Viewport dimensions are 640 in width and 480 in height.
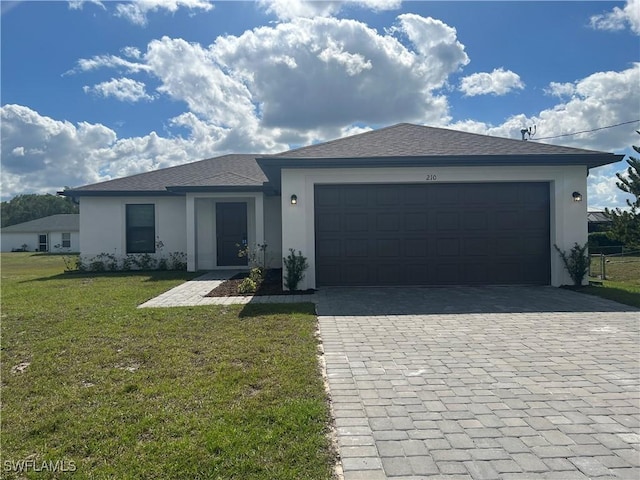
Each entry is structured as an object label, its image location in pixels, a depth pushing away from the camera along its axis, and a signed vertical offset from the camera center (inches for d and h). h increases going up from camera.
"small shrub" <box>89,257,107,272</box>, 575.5 -40.9
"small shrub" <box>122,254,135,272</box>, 580.1 -37.2
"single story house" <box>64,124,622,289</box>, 361.1 +25.3
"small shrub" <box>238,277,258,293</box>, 359.0 -47.7
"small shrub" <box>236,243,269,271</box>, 519.5 -25.8
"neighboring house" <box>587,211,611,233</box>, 527.7 +31.3
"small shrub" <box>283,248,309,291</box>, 358.9 -30.8
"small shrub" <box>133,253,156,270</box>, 580.7 -37.2
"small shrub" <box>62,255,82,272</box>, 585.6 -46.0
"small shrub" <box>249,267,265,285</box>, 397.9 -41.2
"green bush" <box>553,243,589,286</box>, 364.5 -26.0
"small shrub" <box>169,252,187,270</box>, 573.0 -35.7
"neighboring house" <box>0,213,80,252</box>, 1520.7 +13.3
